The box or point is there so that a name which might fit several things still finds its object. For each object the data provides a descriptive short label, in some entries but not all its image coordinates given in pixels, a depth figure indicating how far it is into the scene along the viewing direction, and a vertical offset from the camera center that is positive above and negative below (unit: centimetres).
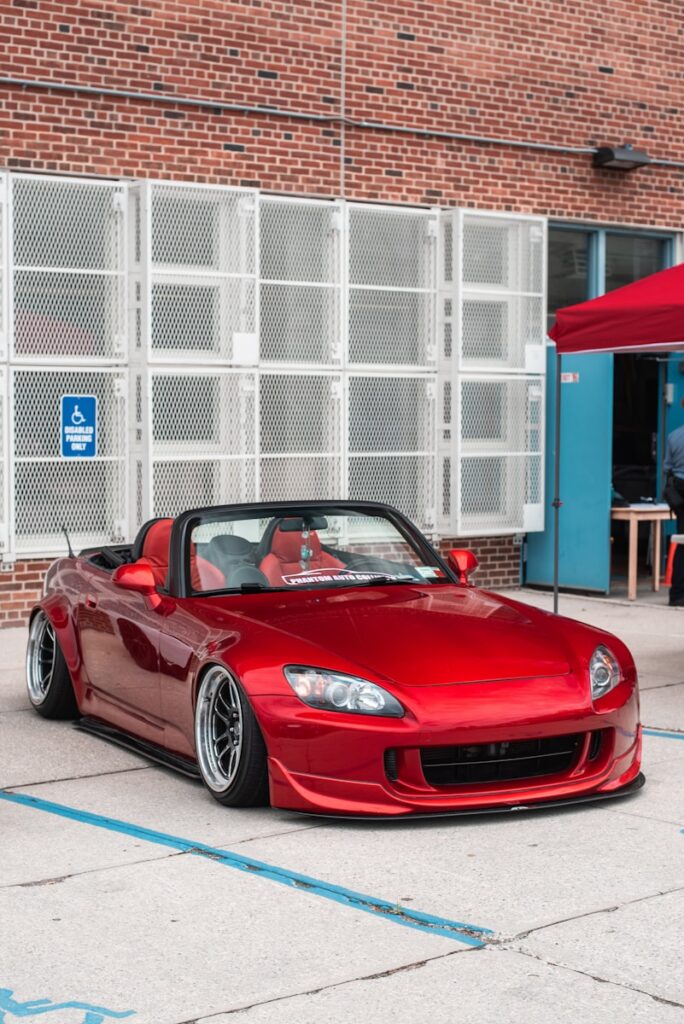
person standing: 1346 -27
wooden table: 1382 -64
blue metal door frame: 1396 -29
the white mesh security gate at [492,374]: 1413 +68
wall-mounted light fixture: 1497 +284
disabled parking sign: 1223 +15
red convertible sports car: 577 -91
